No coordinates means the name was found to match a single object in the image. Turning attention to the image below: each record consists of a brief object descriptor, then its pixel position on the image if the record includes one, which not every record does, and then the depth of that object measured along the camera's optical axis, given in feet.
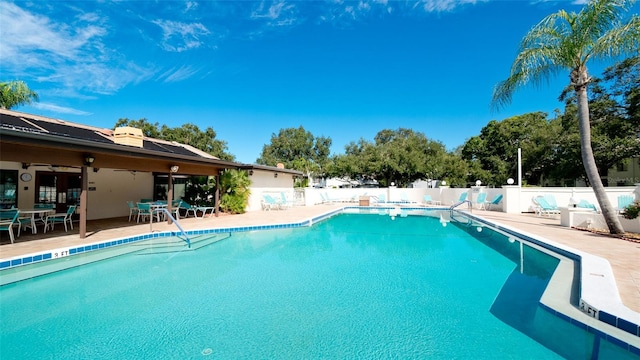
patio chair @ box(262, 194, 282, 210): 51.55
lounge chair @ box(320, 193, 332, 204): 69.44
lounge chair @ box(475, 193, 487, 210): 52.42
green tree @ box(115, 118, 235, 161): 100.68
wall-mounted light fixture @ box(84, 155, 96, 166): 24.56
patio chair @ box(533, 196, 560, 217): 41.91
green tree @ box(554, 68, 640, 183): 66.13
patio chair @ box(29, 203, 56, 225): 31.32
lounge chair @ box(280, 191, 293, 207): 53.26
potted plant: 27.09
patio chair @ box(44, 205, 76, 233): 28.94
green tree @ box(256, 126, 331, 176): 146.10
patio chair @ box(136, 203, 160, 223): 35.60
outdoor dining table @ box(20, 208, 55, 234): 26.63
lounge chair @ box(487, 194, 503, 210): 49.28
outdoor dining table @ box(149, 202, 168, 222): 34.82
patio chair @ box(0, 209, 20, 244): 22.54
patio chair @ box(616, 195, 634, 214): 36.29
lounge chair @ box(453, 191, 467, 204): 57.36
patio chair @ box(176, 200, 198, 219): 40.61
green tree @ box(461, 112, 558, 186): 94.53
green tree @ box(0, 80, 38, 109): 49.49
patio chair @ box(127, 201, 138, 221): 37.52
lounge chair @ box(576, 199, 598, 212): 39.62
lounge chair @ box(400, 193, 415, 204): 74.38
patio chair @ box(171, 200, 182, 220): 40.12
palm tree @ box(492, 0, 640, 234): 26.55
